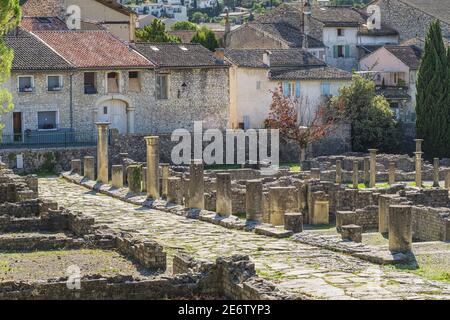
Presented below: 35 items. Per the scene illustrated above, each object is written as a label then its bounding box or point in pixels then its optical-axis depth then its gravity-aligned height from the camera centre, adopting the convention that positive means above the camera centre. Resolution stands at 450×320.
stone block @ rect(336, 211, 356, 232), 37.66 -3.74
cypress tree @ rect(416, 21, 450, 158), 65.25 -0.45
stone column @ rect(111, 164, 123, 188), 47.41 -3.04
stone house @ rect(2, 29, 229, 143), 58.25 +0.21
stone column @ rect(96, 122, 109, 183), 48.84 -2.33
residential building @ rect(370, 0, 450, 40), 85.69 +4.75
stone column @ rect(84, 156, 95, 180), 50.22 -2.94
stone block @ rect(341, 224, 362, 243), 32.93 -3.65
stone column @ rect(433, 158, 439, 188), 54.09 -3.47
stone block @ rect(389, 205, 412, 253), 30.00 -3.23
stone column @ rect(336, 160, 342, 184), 54.09 -3.43
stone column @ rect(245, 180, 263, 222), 36.94 -3.21
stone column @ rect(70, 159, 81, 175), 52.41 -2.99
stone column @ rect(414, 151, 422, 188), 52.72 -3.24
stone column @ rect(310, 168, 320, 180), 49.53 -3.19
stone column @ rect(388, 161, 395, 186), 54.38 -3.53
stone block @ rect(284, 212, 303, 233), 33.72 -3.42
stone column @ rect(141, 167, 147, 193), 47.41 -3.20
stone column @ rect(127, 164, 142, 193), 45.47 -3.04
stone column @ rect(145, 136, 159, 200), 43.75 -2.54
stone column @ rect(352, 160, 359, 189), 51.46 -3.42
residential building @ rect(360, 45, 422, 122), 75.31 +0.90
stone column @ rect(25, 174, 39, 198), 43.68 -3.09
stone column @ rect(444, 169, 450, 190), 52.59 -3.66
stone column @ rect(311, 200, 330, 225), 41.44 -3.91
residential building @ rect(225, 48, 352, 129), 66.88 +0.43
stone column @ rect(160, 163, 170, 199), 44.89 -3.05
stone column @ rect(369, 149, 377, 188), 52.79 -3.32
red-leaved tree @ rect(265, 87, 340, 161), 62.94 -1.55
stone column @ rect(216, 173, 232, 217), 37.96 -3.05
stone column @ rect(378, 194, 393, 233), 38.50 -3.66
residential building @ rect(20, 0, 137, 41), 70.93 +4.34
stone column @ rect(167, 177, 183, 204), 42.62 -3.30
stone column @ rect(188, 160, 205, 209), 40.12 -3.03
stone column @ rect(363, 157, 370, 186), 55.29 -3.47
